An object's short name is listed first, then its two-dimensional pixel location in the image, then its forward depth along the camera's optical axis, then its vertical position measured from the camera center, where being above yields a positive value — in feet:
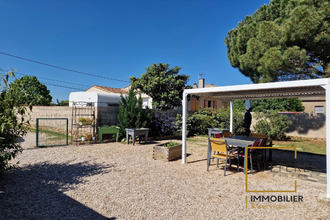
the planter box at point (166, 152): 20.88 -3.95
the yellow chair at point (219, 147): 16.50 -2.64
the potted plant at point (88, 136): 31.53 -3.41
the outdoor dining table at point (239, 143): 16.49 -2.23
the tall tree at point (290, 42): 25.66 +10.44
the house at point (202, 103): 61.46 +4.38
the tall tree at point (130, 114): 32.65 +0.15
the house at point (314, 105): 72.96 +4.50
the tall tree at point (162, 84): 46.52 +7.28
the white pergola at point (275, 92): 12.57 +2.41
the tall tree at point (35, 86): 102.89 +14.23
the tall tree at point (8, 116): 12.47 -0.17
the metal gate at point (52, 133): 30.90 -3.90
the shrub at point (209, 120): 41.98 -0.92
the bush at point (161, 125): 37.14 -1.83
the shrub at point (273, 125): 38.58 -1.56
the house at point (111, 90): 62.53 +9.83
